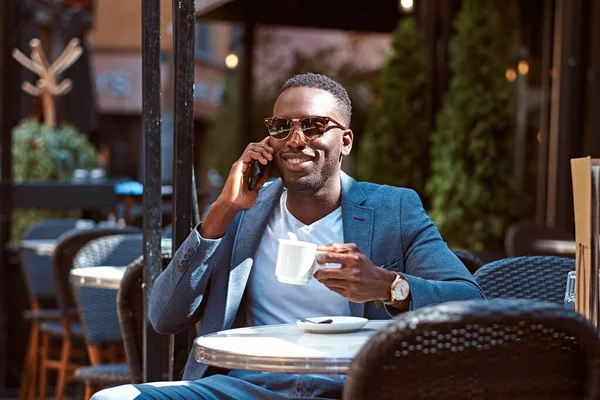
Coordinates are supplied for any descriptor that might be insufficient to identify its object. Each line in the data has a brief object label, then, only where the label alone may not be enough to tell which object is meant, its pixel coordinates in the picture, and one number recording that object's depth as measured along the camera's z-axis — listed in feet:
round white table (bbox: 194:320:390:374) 6.64
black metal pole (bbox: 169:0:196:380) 9.85
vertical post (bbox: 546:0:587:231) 18.76
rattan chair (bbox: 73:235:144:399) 13.67
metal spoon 7.74
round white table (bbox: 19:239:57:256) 20.15
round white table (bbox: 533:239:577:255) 17.67
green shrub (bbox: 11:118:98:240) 28.94
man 8.78
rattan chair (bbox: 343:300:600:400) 5.71
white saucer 7.66
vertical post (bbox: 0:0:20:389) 21.59
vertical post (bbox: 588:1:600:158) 17.88
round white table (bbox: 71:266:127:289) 12.46
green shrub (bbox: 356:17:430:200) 29.17
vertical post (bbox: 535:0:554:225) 29.53
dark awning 38.37
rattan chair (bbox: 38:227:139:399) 17.51
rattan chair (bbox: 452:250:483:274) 10.97
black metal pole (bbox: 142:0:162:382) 10.25
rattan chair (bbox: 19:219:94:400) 19.90
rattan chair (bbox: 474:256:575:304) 9.92
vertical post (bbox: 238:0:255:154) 41.81
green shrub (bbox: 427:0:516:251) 24.40
